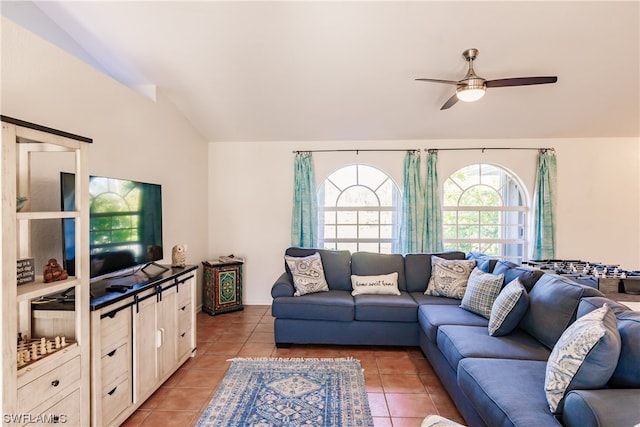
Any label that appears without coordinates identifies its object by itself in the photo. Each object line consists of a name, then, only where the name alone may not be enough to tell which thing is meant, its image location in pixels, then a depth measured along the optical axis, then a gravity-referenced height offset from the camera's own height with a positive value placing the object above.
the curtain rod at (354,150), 4.66 +0.91
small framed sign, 1.57 -0.29
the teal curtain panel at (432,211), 4.52 +0.02
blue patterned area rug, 2.18 -1.39
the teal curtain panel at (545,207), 4.47 +0.07
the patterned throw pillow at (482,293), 2.77 -0.71
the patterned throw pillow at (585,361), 1.43 -0.68
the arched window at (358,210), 4.86 +0.04
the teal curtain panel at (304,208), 4.62 +0.07
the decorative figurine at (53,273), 1.70 -0.31
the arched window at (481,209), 4.77 +0.04
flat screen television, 2.01 -0.09
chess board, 1.55 -0.69
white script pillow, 3.56 -0.81
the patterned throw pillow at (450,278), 3.39 -0.70
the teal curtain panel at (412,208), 4.53 +0.06
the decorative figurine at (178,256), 3.17 -0.42
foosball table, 2.82 -0.60
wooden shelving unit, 1.41 -0.39
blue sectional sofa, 1.45 -0.91
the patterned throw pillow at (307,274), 3.49 -0.68
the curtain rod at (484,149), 4.56 +0.91
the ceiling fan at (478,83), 2.63 +1.07
